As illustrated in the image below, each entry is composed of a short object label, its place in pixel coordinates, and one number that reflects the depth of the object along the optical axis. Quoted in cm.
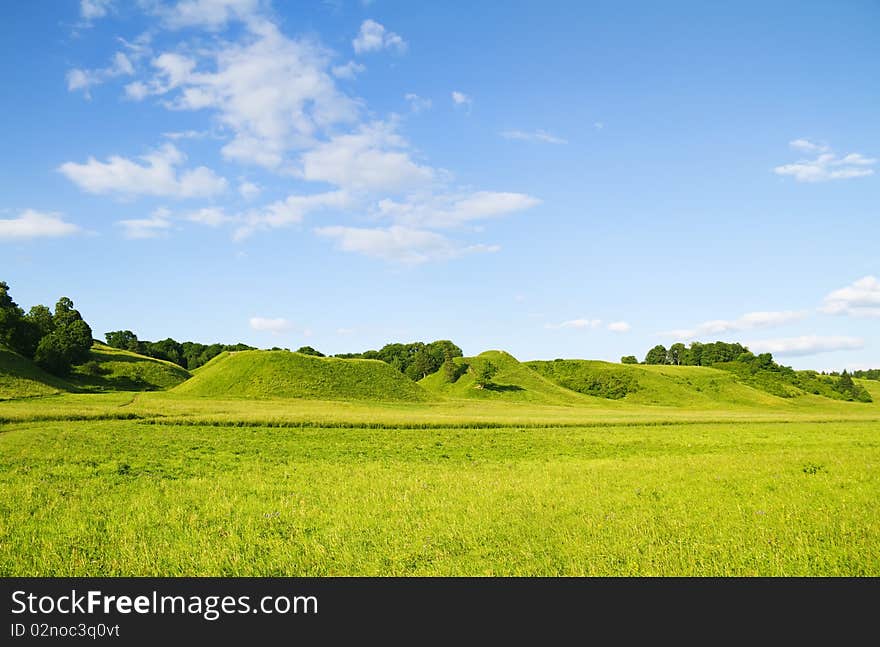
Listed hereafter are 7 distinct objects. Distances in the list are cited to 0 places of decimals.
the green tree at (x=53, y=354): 10994
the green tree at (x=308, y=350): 18412
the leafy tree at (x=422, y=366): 17038
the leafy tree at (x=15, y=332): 11150
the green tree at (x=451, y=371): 15361
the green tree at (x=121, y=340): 18675
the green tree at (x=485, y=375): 14238
